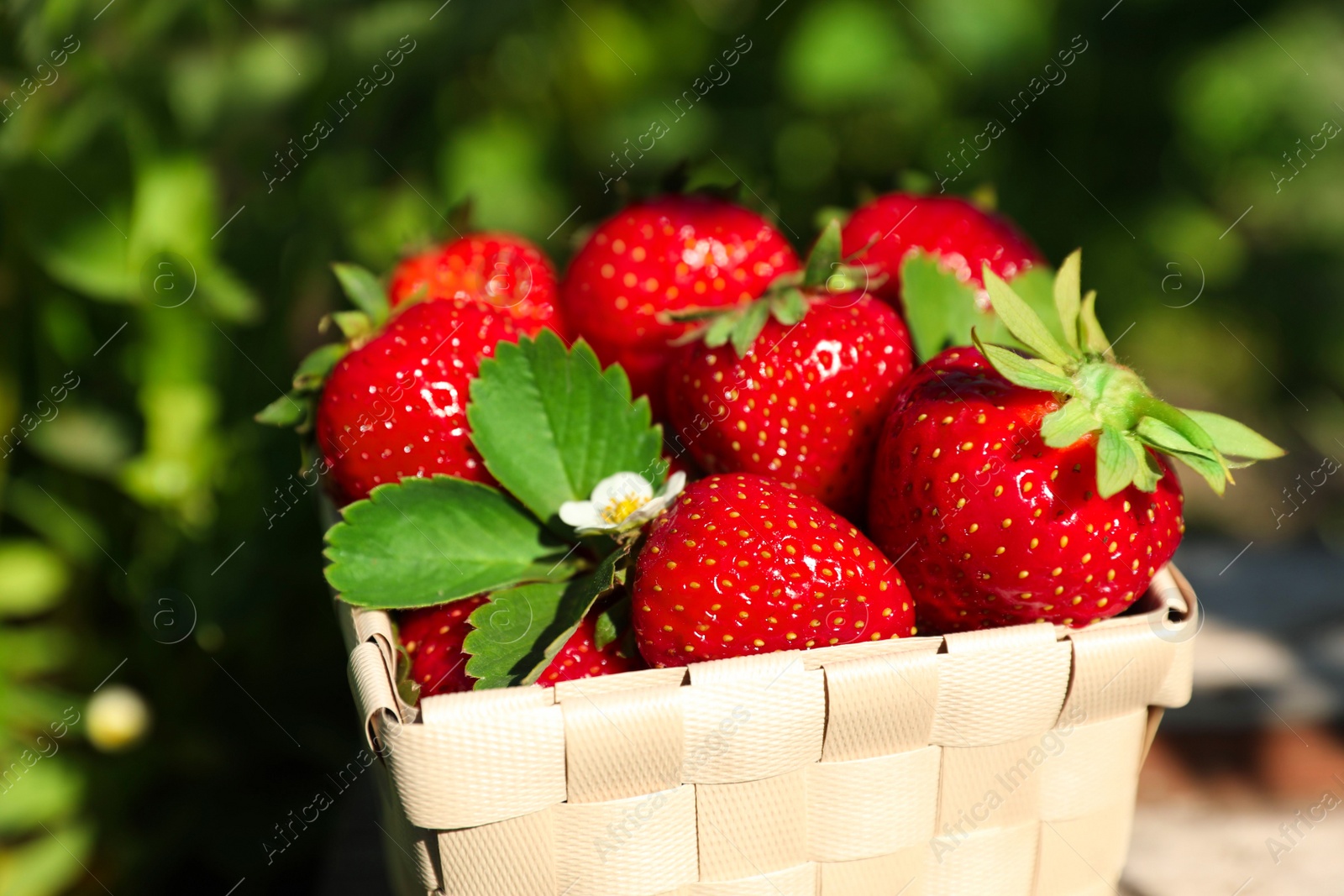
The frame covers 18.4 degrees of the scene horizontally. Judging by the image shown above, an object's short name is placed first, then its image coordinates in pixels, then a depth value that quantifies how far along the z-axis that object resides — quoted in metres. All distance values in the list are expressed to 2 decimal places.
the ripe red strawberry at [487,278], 0.60
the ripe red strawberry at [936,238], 0.59
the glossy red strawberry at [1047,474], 0.53
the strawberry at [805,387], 0.56
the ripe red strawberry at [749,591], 0.53
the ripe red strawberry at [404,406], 0.56
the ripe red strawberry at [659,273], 0.58
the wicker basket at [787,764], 0.51
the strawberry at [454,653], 0.54
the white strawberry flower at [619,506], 0.55
